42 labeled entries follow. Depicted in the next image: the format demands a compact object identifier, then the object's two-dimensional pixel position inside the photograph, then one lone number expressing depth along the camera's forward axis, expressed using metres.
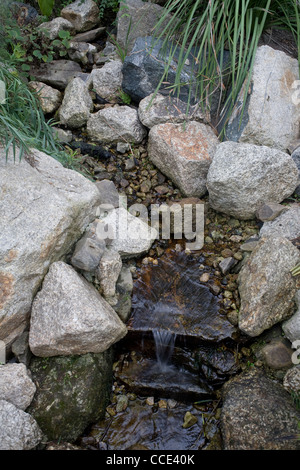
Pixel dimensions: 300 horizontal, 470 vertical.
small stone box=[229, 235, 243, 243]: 3.28
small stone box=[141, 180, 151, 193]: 3.64
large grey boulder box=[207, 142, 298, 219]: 3.12
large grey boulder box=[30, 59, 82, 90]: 4.14
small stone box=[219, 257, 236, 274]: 3.05
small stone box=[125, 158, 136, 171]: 3.76
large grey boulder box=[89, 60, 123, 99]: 4.09
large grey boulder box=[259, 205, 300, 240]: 3.03
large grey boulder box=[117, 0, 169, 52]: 4.12
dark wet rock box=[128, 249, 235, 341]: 2.81
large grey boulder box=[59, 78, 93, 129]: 3.84
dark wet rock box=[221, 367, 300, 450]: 2.25
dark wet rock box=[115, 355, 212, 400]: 2.68
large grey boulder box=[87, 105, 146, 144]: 3.79
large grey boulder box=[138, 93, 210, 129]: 3.66
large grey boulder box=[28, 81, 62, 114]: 3.96
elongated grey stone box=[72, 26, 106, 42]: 4.55
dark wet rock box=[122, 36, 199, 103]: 3.70
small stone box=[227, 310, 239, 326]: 2.81
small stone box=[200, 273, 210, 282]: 3.07
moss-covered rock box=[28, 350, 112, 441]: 2.42
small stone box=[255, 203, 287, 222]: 3.15
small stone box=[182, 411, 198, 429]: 2.55
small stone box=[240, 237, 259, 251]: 3.10
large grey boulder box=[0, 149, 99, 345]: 2.45
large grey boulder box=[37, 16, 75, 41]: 4.30
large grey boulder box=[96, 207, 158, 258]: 3.08
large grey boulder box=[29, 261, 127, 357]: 2.47
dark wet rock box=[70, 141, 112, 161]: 3.80
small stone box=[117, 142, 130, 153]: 3.84
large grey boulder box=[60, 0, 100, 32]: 4.51
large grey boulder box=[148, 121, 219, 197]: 3.44
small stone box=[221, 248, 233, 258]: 3.19
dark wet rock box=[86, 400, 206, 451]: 2.49
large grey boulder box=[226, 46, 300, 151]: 3.44
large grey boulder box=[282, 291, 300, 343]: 2.59
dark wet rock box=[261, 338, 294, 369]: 2.58
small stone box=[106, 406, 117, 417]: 2.61
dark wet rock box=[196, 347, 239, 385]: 2.70
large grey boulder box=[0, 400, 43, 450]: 2.18
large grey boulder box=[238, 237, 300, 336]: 2.66
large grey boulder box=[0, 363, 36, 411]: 2.33
